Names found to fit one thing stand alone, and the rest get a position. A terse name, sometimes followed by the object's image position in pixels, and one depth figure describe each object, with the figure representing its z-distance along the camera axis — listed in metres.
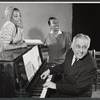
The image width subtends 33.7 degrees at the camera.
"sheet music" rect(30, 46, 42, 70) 1.87
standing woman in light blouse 1.90
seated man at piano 1.85
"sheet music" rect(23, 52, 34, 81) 1.68
